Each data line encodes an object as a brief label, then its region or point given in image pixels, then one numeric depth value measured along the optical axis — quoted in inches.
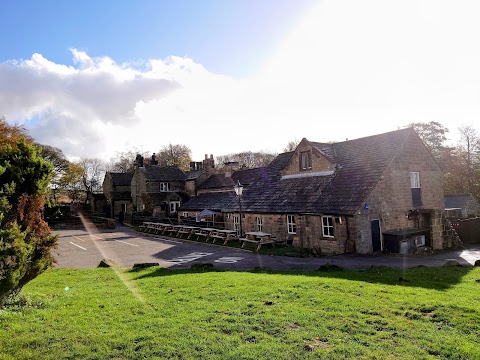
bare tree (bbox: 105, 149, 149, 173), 3531.0
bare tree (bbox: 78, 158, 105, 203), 3093.0
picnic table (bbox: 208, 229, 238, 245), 1067.5
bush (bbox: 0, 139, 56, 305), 324.5
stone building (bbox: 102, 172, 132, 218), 2317.9
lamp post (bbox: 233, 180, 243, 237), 1000.2
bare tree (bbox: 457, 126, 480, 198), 1984.3
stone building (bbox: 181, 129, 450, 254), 861.8
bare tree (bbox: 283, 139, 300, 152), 3097.9
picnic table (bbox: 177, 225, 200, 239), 1258.5
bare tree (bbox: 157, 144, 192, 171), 3400.6
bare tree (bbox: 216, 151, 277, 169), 3376.0
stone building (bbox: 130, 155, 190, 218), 2063.2
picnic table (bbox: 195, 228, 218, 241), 1167.1
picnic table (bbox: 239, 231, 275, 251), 953.9
